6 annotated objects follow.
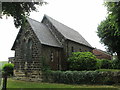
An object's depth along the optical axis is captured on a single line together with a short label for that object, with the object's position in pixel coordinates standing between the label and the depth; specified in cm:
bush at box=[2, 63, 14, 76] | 2338
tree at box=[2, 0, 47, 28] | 1029
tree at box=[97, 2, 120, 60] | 2712
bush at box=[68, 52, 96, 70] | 1938
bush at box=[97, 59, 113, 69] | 3178
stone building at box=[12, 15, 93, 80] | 1766
